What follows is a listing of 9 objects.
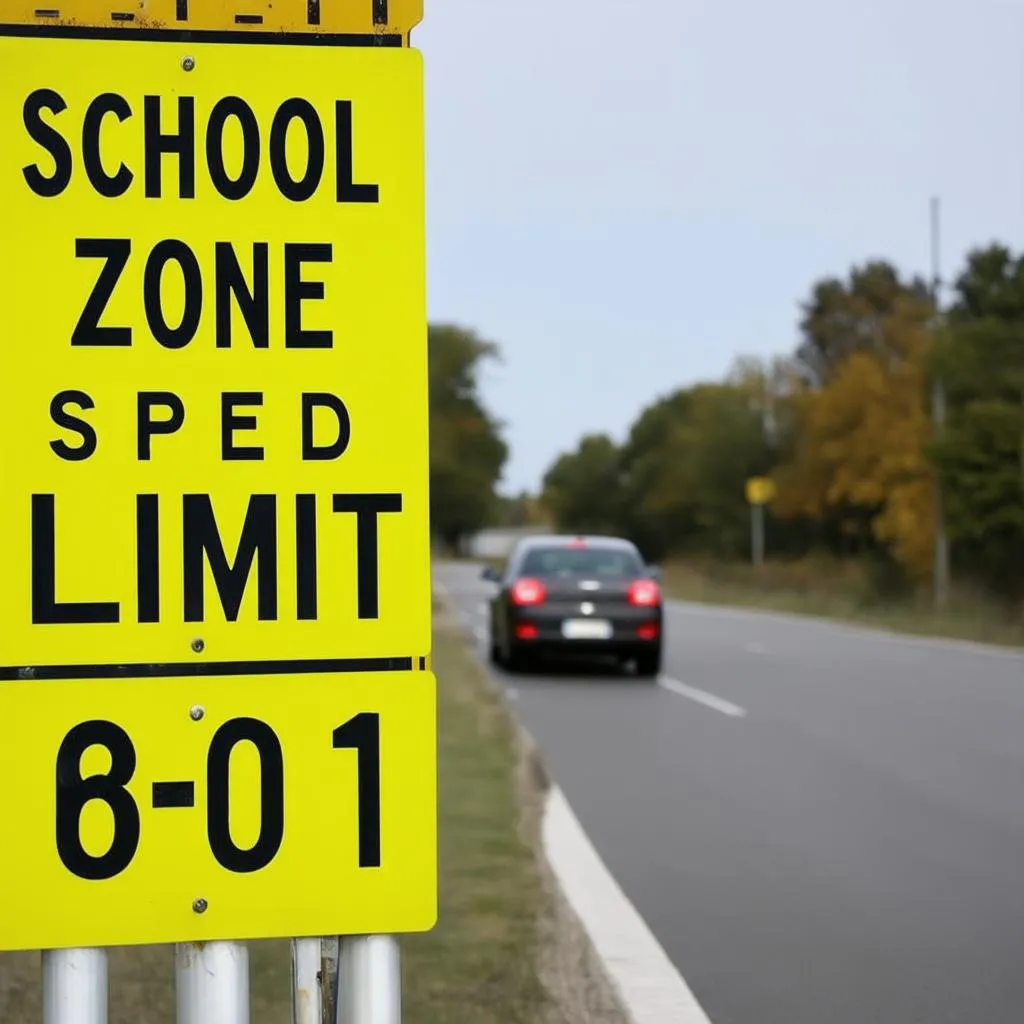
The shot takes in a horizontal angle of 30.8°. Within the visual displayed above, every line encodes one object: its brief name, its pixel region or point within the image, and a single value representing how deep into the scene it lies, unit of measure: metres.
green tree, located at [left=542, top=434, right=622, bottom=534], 144.75
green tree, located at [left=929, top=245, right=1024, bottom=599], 40.47
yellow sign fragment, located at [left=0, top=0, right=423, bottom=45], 2.36
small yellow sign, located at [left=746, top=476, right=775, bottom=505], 65.07
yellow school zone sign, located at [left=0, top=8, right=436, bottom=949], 2.34
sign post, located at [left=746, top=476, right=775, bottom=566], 60.97
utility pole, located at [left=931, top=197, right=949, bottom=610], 37.09
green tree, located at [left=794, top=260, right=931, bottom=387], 87.94
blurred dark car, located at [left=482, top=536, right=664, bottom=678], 19.31
